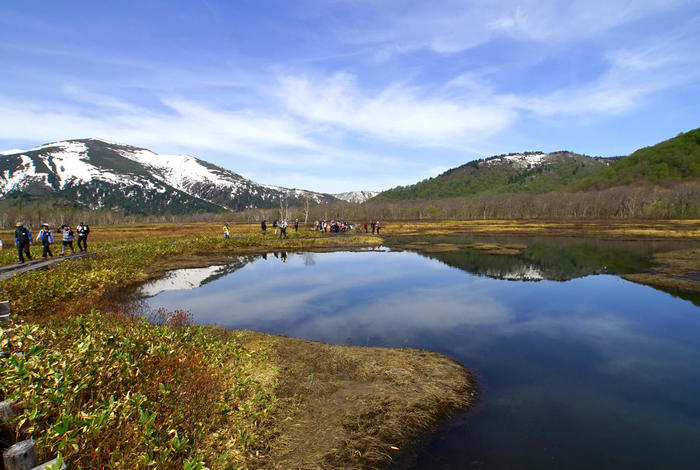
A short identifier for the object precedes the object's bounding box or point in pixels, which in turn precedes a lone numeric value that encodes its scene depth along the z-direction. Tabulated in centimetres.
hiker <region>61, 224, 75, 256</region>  2781
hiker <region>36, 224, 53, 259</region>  2570
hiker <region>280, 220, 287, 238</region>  5528
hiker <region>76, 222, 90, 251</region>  3094
